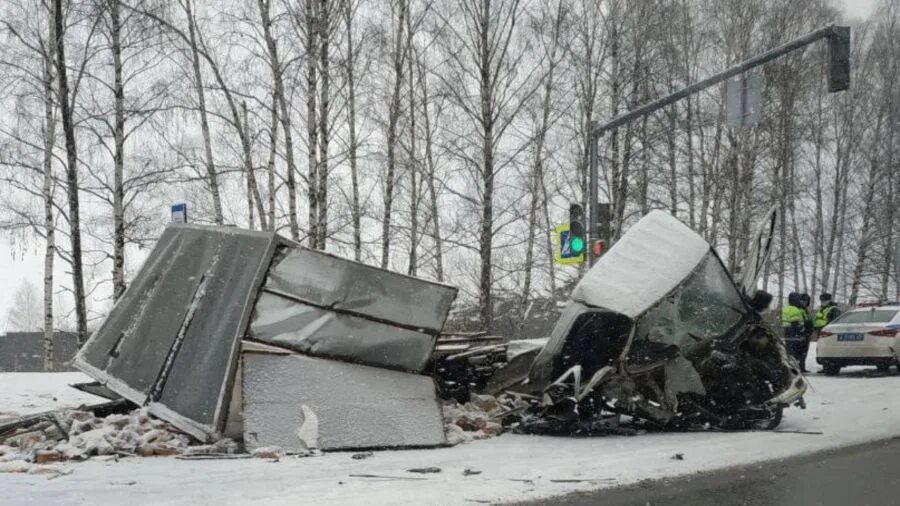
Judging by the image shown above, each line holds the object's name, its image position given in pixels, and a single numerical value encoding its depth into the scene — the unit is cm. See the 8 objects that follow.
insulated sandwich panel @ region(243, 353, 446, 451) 750
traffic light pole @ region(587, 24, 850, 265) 1166
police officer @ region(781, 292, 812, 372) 1636
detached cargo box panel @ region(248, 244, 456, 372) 812
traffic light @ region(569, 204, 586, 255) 1391
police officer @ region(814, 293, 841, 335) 1847
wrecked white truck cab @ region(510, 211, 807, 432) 875
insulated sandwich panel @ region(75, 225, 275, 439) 779
